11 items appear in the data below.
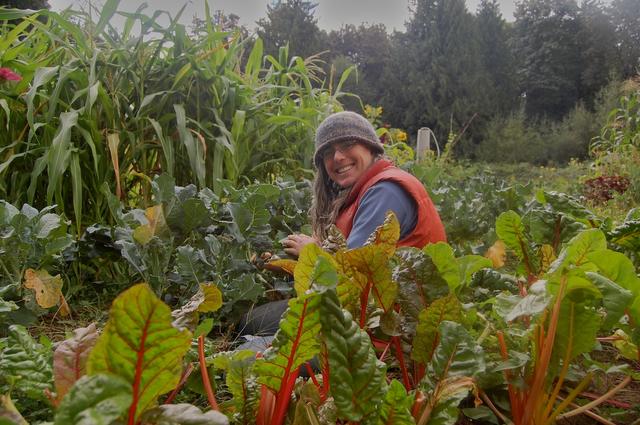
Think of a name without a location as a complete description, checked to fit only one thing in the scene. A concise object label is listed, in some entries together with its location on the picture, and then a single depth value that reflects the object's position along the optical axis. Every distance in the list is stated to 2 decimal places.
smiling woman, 2.17
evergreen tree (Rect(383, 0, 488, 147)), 24.78
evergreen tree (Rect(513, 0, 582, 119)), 26.77
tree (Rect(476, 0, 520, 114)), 25.88
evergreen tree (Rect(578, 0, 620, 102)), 26.11
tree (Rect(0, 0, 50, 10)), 10.40
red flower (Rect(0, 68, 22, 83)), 2.52
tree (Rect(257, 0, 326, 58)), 26.48
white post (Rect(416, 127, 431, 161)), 8.30
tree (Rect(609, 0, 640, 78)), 26.42
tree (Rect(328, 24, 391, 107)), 29.95
